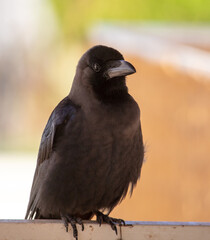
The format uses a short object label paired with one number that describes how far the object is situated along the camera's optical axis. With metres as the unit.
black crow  8.48
